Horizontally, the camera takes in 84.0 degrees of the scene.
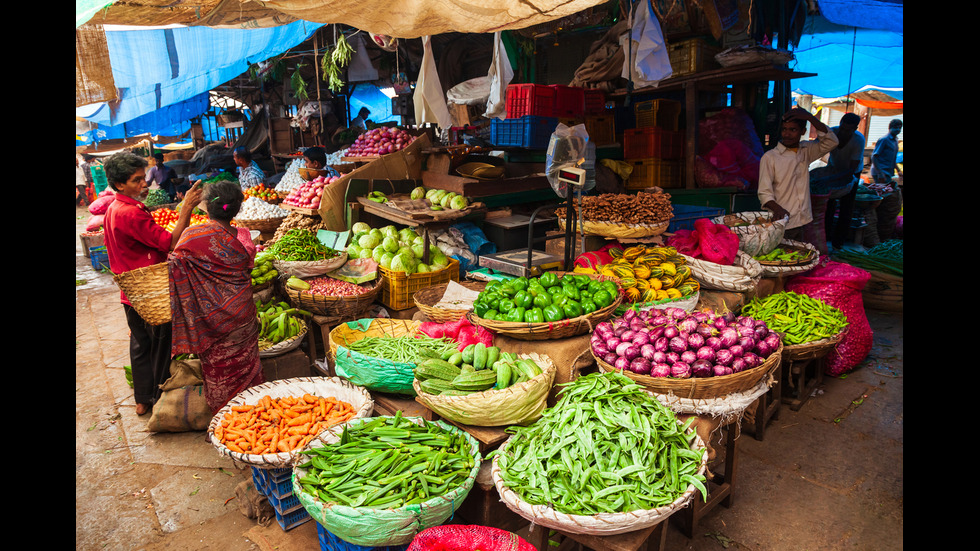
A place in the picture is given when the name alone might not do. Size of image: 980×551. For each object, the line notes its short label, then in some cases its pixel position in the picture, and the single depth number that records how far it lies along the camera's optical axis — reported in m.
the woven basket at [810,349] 4.11
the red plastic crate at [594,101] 7.29
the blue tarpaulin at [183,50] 7.11
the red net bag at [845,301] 4.88
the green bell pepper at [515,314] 3.28
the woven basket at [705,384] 2.79
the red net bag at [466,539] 2.14
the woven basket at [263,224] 7.27
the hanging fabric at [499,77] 6.67
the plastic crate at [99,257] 10.02
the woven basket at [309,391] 3.30
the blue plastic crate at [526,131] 6.45
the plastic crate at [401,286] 5.29
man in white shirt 5.71
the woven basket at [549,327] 3.24
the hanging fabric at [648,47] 5.64
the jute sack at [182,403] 4.22
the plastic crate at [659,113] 6.85
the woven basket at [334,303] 4.99
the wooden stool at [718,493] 2.99
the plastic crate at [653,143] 6.71
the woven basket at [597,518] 2.10
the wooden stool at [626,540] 2.19
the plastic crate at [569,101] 6.69
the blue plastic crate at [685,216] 5.98
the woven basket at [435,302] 4.21
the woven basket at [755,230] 4.96
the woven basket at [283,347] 4.52
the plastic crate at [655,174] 6.77
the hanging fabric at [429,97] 6.92
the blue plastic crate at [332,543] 2.55
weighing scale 3.94
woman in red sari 3.60
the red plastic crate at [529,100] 6.43
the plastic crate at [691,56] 6.71
